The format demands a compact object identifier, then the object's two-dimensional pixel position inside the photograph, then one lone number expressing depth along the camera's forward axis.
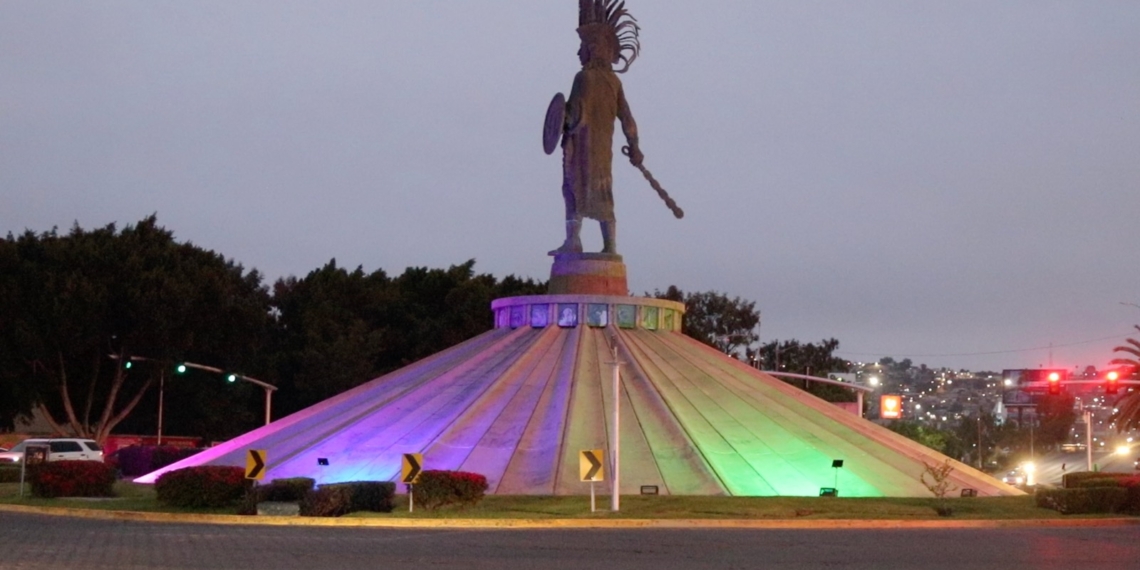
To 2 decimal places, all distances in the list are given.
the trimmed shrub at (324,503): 29.94
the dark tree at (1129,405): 60.22
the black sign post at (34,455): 36.44
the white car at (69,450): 49.28
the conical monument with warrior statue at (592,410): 37.31
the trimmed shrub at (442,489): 31.31
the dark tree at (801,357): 102.22
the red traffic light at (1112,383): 47.72
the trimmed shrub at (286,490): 31.24
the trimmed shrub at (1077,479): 37.42
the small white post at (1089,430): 57.94
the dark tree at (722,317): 95.31
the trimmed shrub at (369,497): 30.84
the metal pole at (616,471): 31.03
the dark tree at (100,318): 57.72
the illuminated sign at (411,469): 31.02
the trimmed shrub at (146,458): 48.03
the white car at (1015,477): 75.32
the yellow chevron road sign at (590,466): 30.95
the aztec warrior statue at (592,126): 46.53
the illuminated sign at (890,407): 70.19
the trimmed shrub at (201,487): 31.86
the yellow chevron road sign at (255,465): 31.86
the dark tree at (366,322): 67.88
